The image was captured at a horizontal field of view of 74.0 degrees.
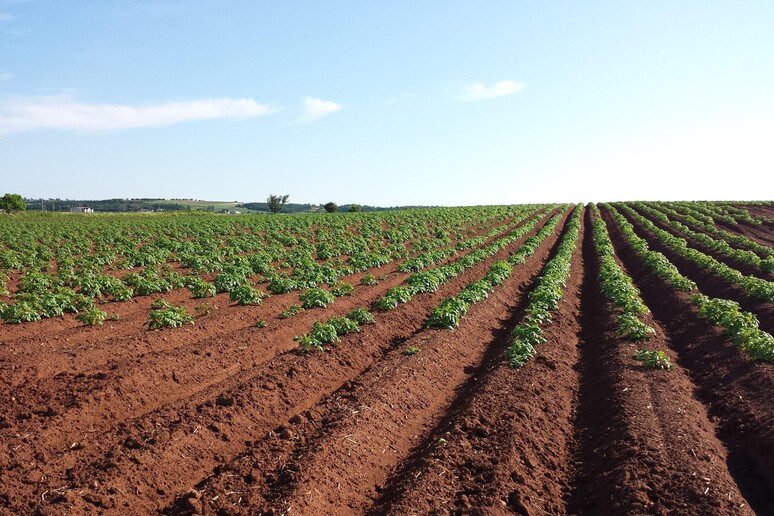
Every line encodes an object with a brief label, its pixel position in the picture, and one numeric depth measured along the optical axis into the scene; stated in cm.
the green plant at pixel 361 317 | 1342
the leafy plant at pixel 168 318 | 1274
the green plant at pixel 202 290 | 1725
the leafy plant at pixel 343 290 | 1698
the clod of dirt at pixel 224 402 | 848
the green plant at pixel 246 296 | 1577
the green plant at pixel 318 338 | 1112
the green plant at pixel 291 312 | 1416
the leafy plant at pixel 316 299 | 1522
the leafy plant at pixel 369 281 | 1952
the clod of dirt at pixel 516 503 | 613
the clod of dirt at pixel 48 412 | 795
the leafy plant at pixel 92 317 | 1304
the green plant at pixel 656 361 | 1055
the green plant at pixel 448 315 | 1355
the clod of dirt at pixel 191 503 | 595
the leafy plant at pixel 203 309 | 1442
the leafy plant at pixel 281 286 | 1788
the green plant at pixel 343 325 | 1241
